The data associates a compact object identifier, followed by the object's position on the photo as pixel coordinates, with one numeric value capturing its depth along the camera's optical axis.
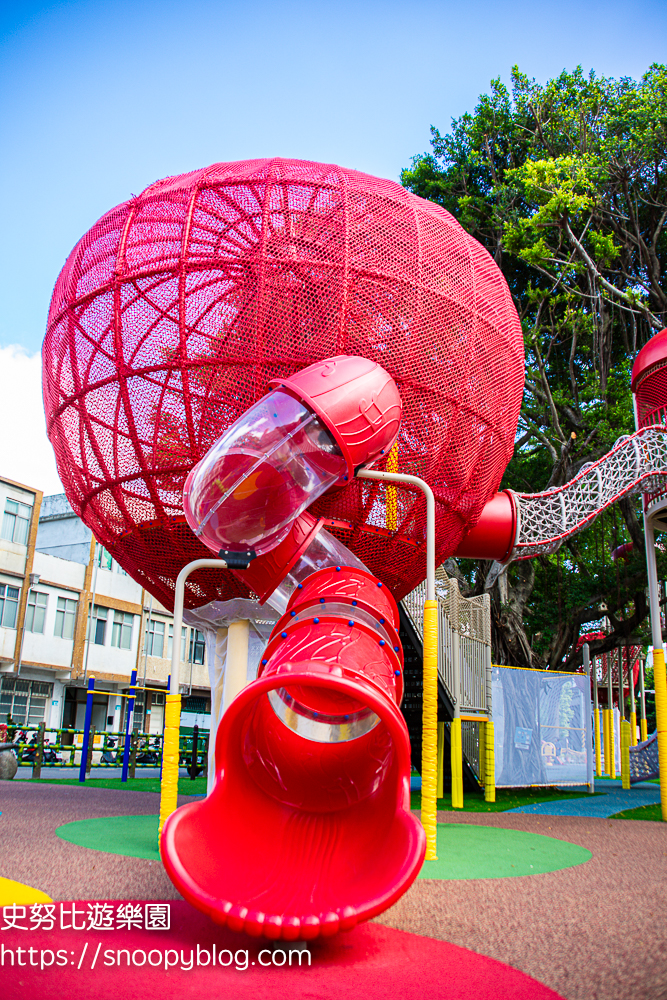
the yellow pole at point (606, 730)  17.69
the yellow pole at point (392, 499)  5.20
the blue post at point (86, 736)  13.45
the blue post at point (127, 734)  14.16
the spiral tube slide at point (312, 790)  3.32
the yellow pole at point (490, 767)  11.40
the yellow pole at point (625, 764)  15.09
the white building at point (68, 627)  27.14
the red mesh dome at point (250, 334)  5.00
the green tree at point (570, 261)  16.16
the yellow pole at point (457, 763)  9.89
